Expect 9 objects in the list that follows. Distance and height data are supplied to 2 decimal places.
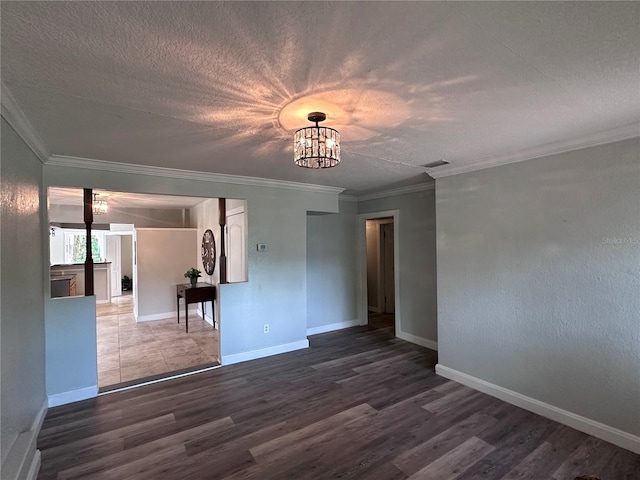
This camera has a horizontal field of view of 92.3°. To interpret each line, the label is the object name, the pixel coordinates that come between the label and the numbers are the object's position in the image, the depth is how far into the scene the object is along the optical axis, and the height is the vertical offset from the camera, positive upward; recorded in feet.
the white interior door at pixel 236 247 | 14.23 -0.23
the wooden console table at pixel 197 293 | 17.51 -2.92
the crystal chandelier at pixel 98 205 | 16.20 +2.13
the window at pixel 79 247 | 30.48 -0.12
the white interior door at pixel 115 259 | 32.63 -1.55
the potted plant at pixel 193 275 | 18.77 -1.95
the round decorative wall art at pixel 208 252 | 18.78 -0.55
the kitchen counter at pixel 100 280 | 25.06 -3.03
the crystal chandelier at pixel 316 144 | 6.13 +1.97
